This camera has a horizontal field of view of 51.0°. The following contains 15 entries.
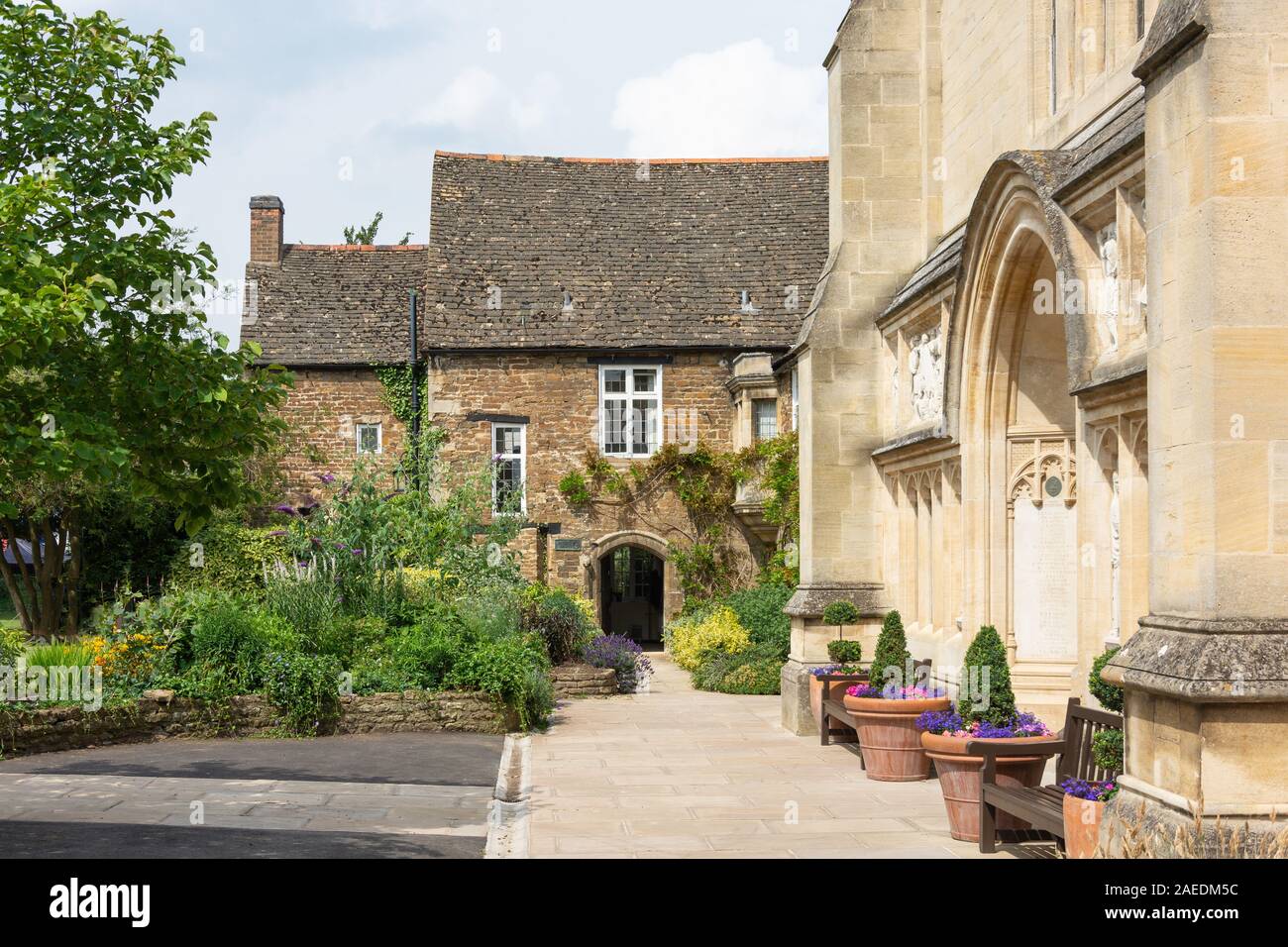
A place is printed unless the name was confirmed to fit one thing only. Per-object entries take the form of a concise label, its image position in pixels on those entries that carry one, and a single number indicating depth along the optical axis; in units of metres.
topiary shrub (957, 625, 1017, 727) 8.92
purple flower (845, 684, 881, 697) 11.53
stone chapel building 5.95
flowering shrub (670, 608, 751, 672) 20.53
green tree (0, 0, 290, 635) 7.46
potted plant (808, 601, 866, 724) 13.72
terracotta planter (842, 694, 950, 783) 10.79
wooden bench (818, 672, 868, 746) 12.59
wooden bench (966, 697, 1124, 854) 7.62
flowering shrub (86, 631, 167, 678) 13.31
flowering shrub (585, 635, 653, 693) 19.28
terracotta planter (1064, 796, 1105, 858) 6.73
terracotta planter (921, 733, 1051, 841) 8.43
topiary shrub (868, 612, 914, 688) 12.03
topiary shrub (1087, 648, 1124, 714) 7.50
